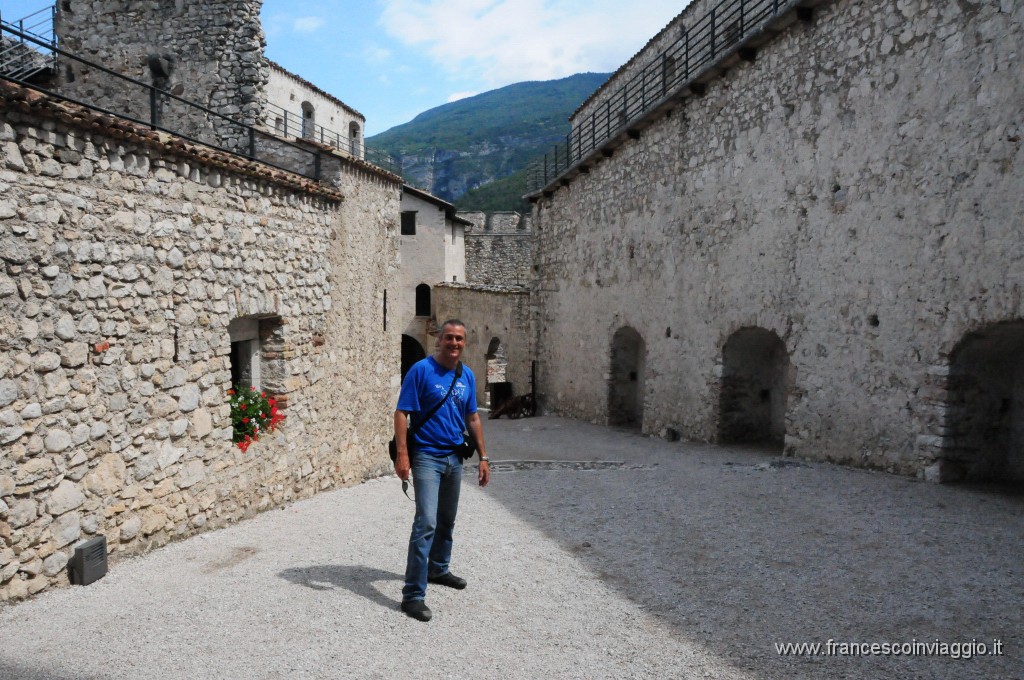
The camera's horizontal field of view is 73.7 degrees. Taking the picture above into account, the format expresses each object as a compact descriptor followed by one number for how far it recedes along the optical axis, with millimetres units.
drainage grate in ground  10039
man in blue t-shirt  4258
